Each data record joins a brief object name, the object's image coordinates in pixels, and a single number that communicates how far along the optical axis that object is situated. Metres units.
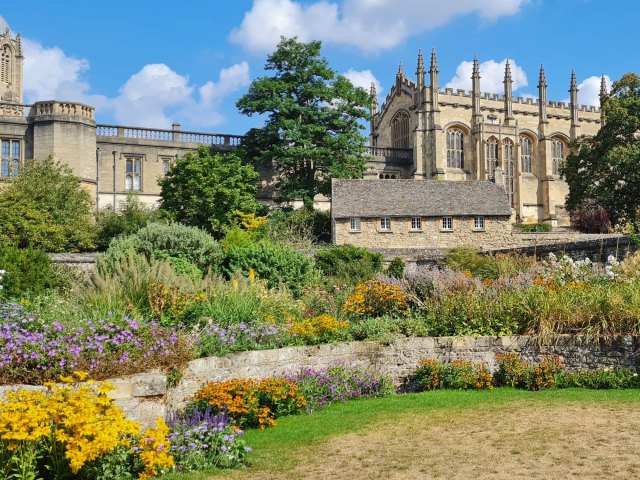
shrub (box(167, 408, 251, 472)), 7.66
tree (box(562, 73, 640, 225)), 36.03
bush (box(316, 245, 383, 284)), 21.94
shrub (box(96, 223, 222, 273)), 21.00
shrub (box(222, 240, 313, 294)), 19.56
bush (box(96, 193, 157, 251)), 33.91
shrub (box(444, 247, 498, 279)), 19.70
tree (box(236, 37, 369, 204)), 43.31
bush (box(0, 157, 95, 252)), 27.03
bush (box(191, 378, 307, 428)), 9.48
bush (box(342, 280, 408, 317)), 14.10
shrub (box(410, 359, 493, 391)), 11.66
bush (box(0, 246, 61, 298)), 14.98
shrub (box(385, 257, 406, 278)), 24.15
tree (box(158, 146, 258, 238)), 37.81
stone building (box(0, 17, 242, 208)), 41.59
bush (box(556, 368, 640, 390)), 11.25
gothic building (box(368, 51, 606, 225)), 57.97
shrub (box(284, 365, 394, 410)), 10.75
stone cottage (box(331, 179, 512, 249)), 36.56
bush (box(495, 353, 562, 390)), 11.48
